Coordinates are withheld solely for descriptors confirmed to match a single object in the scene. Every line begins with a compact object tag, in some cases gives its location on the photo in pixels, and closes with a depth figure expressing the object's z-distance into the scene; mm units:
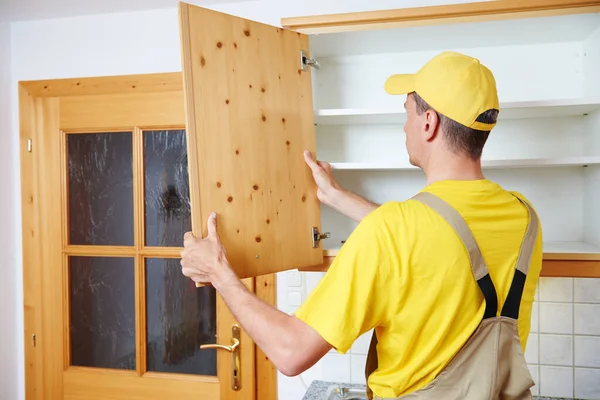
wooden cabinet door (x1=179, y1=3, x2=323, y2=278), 1218
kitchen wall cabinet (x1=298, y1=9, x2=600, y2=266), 1611
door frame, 2227
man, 969
